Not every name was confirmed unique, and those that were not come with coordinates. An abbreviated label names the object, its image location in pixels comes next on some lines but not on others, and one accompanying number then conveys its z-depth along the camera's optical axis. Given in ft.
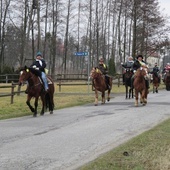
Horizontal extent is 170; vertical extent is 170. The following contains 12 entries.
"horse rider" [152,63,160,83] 112.43
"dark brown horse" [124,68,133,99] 89.92
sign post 96.02
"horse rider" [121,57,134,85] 89.26
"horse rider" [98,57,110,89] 76.69
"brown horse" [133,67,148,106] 67.92
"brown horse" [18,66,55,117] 55.42
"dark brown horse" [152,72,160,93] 112.27
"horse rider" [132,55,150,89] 69.13
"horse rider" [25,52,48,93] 57.00
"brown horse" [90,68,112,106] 73.67
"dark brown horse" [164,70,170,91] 87.93
